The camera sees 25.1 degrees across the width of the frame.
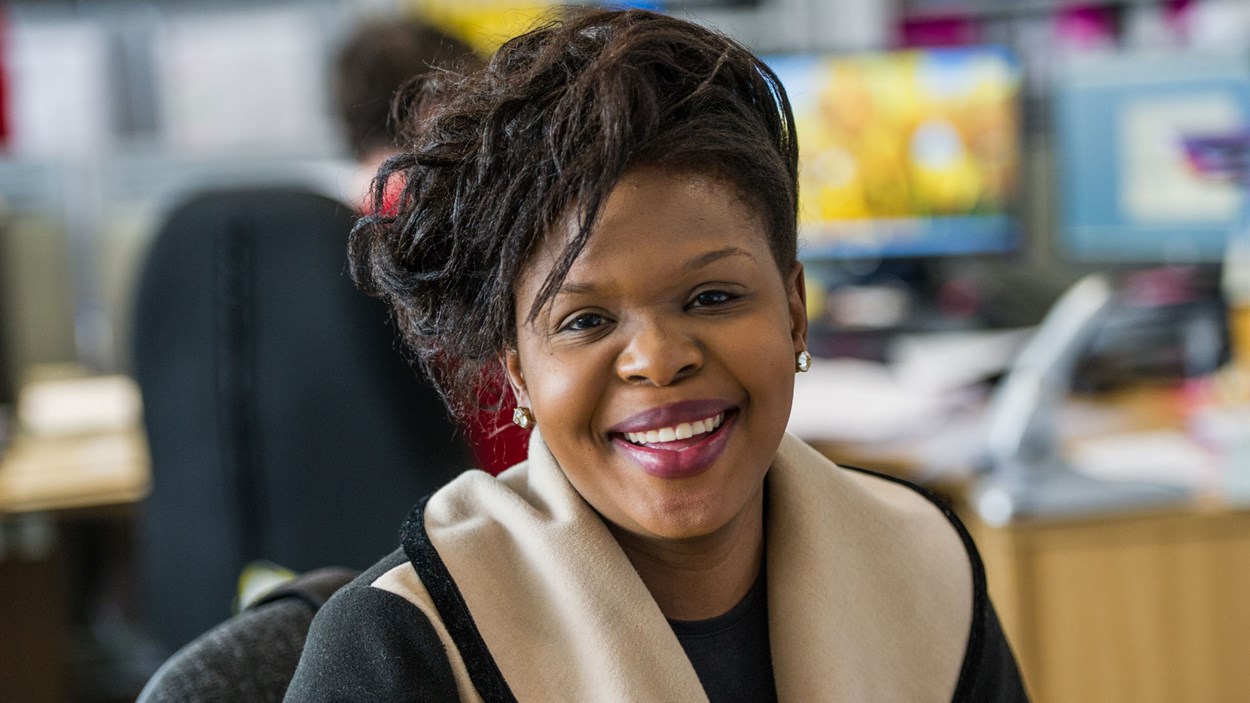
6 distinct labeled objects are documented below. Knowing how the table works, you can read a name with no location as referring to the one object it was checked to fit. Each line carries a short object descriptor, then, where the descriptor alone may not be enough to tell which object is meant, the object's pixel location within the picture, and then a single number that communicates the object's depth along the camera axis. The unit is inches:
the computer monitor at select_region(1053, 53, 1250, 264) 106.1
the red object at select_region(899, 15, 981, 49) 161.1
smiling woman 52.6
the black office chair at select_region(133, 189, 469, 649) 77.0
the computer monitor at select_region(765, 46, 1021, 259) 115.4
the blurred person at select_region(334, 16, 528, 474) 87.9
